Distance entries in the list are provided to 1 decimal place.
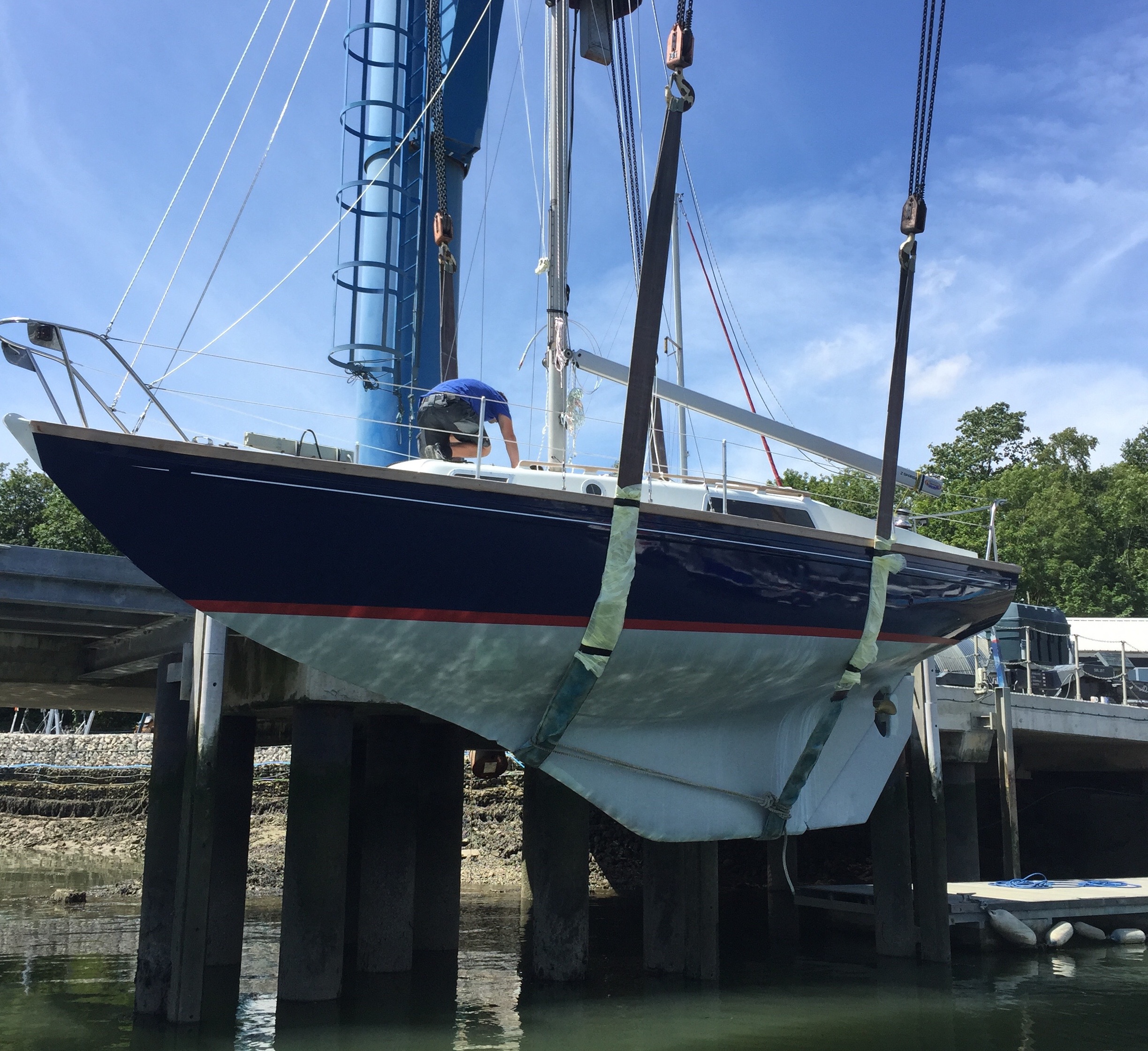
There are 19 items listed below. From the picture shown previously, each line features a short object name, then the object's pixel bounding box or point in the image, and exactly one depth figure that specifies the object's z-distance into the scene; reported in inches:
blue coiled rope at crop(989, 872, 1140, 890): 478.0
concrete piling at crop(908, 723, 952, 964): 388.8
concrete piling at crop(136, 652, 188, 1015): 303.3
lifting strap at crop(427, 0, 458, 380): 383.2
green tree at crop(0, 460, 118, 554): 1162.6
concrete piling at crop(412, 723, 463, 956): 414.3
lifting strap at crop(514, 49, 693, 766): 267.1
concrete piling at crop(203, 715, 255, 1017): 381.1
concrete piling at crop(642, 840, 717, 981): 355.3
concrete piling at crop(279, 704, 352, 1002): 307.0
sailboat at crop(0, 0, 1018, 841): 239.0
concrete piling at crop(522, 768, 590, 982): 349.7
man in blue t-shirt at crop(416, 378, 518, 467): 307.7
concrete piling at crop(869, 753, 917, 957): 397.4
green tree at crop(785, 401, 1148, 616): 1195.3
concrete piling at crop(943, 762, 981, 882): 458.9
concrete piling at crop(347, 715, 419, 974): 366.0
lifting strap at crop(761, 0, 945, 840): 314.2
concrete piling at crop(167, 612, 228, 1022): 275.6
